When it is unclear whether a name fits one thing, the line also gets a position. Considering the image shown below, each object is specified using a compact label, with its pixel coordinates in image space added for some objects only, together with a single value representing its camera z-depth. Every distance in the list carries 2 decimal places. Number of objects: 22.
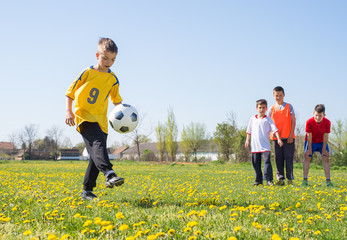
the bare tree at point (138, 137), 47.03
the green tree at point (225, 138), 36.59
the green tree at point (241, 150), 30.71
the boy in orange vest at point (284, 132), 7.67
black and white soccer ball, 5.29
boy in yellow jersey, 4.66
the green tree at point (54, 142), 79.62
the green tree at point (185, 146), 54.06
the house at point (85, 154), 99.10
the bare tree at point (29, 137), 76.81
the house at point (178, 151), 63.19
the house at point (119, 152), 93.84
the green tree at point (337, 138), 36.63
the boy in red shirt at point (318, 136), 7.89
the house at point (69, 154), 98.62
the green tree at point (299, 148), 34.55
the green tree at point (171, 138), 49.66
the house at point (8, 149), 97.19
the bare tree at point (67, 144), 111.84
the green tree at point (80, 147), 110.38
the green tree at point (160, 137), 51.47
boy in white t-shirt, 7.37
